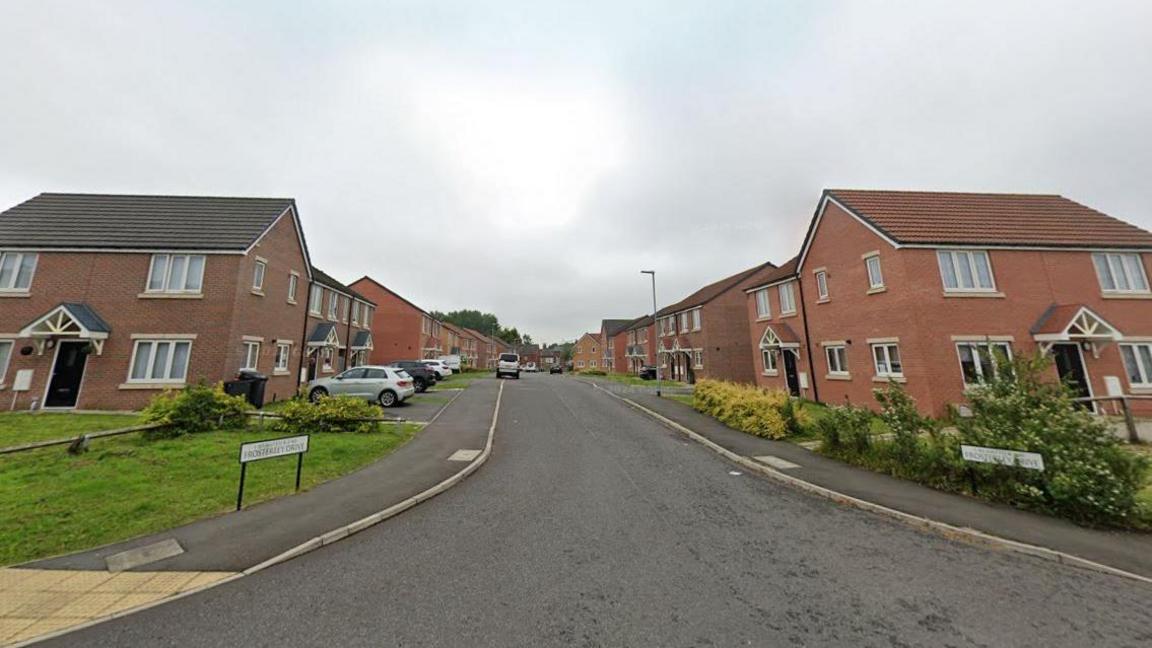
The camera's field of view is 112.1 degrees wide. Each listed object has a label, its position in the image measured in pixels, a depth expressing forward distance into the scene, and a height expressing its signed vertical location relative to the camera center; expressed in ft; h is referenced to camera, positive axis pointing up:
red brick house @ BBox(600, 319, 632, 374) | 200.75 +16.60
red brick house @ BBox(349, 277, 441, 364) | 131.95 +18.74
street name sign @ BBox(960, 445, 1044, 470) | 21.52 -5.01
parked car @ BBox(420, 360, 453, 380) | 106.22 +3.07
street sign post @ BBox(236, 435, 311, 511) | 21.36 -3.85
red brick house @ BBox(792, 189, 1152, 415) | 47.24 +9.43
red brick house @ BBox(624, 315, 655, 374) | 161.58 +13.38
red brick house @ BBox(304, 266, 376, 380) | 75.36 +11.74
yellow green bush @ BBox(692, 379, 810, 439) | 40.63 -4.28
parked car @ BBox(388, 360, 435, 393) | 82.02 +1.19
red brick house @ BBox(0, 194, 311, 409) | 49.75 +11.12
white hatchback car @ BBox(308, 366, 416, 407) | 57.82 -0.83
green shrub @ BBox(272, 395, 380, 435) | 39.74 -3.71
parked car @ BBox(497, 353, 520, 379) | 131.34 +4.37
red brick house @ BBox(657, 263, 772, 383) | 107.24 +11.26
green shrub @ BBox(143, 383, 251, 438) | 36.47 -2.76
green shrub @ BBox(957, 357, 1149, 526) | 20.11 -4.56
